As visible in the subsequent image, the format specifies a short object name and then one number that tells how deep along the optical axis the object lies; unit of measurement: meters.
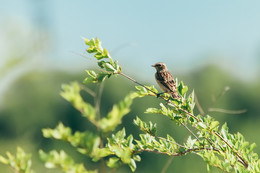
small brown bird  9.80
